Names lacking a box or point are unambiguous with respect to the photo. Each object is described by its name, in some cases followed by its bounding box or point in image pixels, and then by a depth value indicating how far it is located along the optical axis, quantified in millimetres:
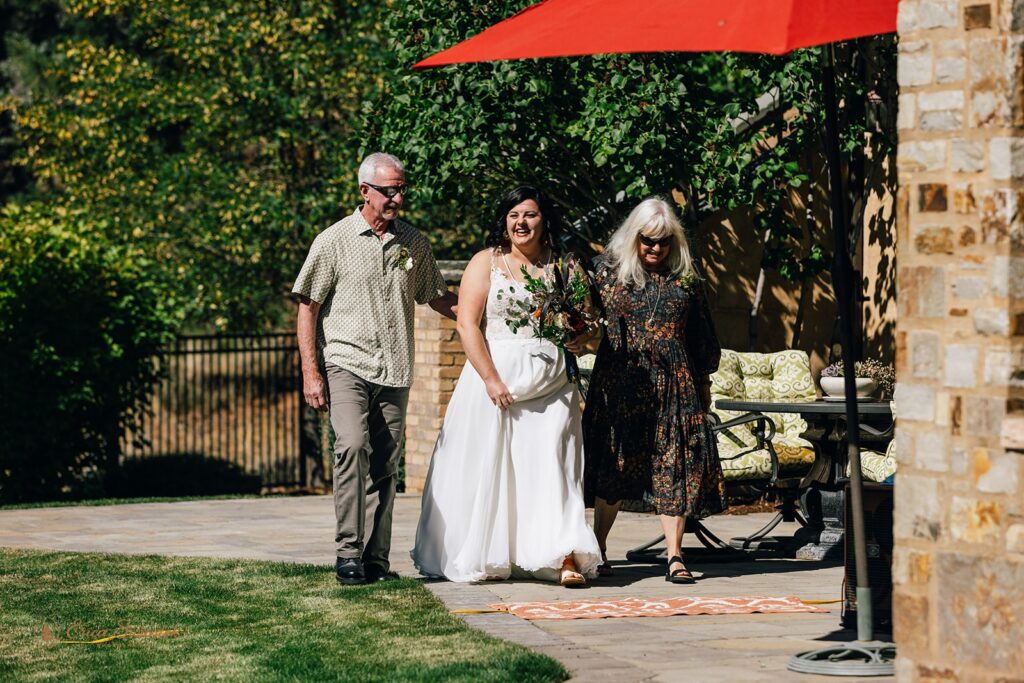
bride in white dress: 15060
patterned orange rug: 13183
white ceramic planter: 18195
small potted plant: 18285
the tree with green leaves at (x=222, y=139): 34295
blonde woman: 15367
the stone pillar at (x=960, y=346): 8836
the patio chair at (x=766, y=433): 18105
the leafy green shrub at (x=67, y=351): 26560
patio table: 17317
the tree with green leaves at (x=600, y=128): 21412
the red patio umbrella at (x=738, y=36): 9644
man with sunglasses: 14679
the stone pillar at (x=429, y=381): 23806
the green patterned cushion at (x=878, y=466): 18075
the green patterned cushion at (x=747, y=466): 18090
